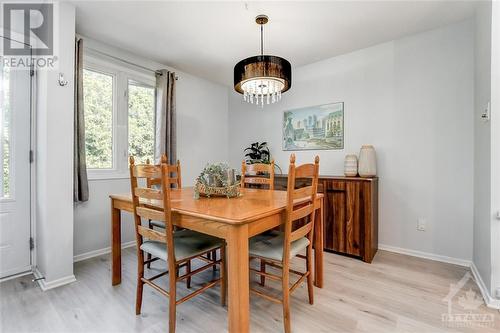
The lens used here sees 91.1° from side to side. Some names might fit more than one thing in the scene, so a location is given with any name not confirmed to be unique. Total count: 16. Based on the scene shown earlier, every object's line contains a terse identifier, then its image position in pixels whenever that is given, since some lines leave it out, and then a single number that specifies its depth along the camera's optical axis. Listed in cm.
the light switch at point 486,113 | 191
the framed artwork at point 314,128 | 337
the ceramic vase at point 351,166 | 300
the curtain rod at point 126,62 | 288
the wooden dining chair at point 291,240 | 154
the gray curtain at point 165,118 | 340
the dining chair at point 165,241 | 154
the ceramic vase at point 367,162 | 288
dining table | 133
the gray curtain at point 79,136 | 260
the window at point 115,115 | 290
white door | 228
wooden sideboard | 268
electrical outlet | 277
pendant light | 204
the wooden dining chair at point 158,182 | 245
